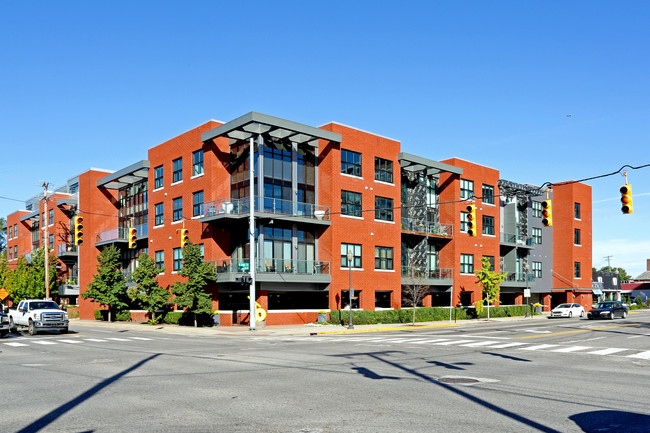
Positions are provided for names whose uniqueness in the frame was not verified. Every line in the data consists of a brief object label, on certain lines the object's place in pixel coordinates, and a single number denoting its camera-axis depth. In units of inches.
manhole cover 563.5
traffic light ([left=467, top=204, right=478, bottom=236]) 1039.0
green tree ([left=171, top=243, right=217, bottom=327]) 1557.6
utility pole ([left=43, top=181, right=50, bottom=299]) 2000.2
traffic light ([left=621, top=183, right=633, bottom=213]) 842.3
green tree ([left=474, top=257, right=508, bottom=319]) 2146.9
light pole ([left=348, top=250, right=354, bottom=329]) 1505.2
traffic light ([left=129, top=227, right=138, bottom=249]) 1307.2
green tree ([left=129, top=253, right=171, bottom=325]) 1689.2
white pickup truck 1290.6
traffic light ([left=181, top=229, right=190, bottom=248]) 1371.8
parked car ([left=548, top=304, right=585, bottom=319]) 2290.8
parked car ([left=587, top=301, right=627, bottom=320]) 2000.5
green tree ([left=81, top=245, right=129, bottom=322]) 1926.7
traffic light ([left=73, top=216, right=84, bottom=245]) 1201.4
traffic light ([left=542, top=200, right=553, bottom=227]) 968.8
